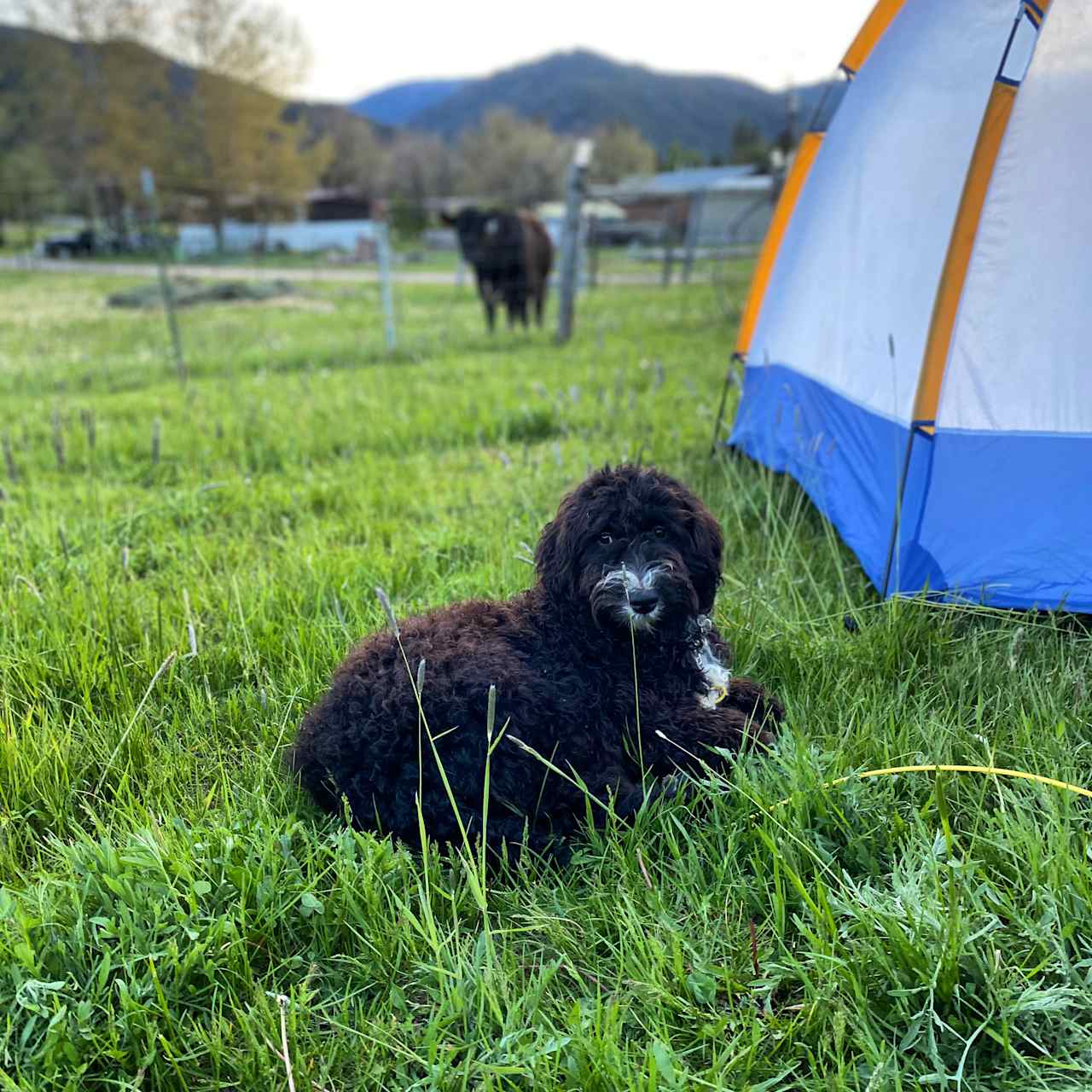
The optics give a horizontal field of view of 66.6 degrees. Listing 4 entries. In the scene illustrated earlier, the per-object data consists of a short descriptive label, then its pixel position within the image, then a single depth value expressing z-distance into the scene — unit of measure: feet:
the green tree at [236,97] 150.71
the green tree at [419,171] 240.94
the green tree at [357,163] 268.00
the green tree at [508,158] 231.71
